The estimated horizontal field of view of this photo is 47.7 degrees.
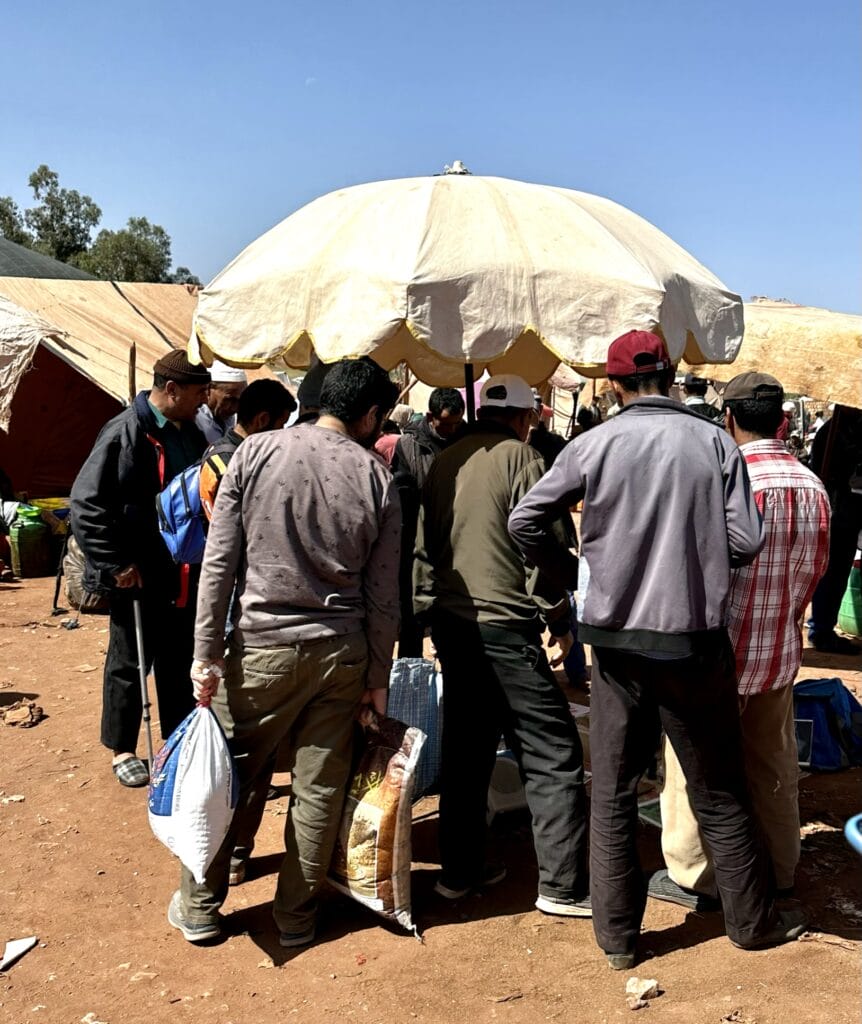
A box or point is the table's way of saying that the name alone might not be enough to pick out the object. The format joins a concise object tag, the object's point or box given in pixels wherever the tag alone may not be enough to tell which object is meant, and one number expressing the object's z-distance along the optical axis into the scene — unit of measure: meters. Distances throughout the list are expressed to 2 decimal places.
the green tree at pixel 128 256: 51.62
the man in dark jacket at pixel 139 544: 5.02
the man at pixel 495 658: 3.93
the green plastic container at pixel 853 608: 8.89
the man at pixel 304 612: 3.58
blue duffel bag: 5.62
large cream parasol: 3.95
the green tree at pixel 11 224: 53.44
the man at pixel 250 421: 4.46
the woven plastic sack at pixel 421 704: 4.95
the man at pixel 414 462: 5.99
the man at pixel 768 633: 3.80
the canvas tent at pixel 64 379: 14.24
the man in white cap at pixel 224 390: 5.82
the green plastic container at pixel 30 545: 11.94
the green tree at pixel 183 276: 60.57
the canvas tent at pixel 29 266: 21.09
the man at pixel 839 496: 8.04
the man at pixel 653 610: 3.32
